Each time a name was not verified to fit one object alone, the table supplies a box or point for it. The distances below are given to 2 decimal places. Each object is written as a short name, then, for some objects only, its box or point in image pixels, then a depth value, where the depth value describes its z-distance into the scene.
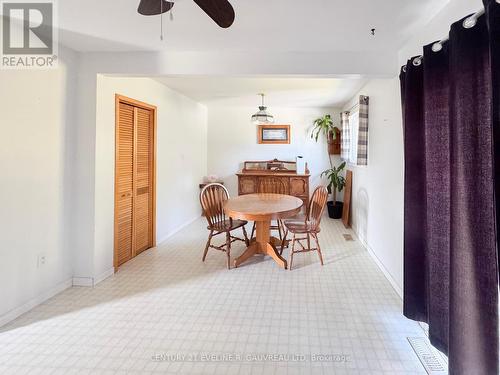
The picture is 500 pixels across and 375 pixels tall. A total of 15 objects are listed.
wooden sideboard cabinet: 5.83
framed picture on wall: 6.37
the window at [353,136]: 4.71
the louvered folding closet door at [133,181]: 3.30
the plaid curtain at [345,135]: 5.14
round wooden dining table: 3.07
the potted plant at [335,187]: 5.82
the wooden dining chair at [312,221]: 3.38
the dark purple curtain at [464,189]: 1.24
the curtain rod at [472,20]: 1.31
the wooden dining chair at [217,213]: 3.52
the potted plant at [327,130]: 5.94
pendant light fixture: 4.94
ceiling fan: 1.42
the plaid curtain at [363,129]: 3.88
